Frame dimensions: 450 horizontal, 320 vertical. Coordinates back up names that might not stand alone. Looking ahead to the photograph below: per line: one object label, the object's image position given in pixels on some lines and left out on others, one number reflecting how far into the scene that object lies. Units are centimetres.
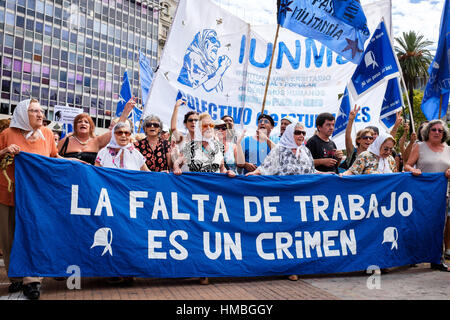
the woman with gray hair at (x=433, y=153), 549
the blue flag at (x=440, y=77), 670
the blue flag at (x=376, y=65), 689
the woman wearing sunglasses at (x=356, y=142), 587
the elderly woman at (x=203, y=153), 492
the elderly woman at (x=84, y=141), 498
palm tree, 3794
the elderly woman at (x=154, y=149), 496
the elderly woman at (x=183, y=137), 508
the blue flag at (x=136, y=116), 1122
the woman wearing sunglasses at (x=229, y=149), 546
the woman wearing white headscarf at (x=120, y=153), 454
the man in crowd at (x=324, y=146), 553
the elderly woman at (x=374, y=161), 527
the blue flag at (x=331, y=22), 669
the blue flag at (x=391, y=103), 682
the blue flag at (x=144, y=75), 1040
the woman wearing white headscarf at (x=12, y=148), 407
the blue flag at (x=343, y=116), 715
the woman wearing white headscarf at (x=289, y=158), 501
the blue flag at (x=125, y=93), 1189
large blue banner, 412
